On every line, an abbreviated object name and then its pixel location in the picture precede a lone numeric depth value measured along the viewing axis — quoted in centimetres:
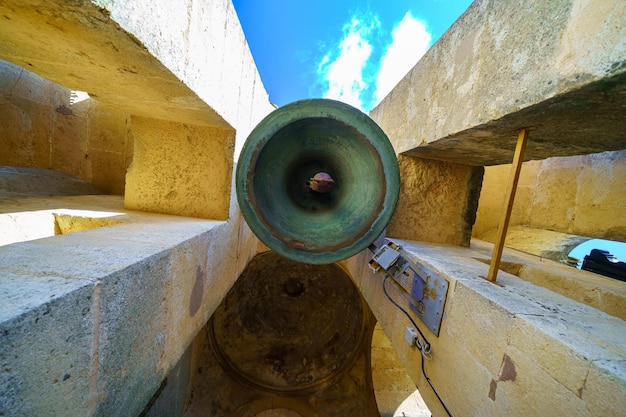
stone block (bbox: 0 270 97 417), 57
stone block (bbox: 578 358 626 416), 65
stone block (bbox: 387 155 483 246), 234
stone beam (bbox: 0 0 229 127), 79
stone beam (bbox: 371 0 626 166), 86
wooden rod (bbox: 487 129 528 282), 127
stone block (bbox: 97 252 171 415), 85
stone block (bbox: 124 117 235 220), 196
